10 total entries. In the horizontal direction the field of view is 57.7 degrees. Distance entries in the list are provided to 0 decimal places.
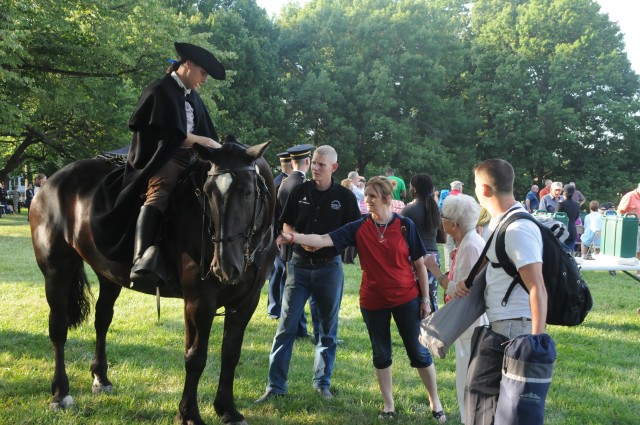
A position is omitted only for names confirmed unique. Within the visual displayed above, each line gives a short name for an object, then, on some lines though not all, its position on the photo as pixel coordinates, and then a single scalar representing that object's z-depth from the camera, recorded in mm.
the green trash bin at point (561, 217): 11008
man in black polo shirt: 5250
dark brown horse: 4051
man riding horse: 4410
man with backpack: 3057
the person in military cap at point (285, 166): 8753
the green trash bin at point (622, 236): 9086
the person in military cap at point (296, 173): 6590
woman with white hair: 4305
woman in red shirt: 4656
